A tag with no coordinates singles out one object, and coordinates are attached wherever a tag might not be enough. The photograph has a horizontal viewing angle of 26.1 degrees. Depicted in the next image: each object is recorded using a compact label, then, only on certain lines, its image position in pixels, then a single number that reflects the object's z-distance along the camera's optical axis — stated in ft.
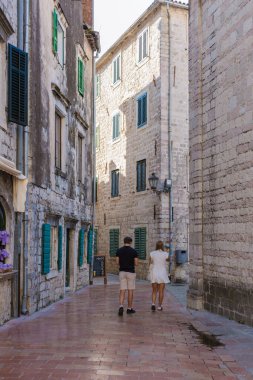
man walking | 36.58
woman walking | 38.06
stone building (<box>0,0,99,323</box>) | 32.50
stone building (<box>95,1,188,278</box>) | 66.95
